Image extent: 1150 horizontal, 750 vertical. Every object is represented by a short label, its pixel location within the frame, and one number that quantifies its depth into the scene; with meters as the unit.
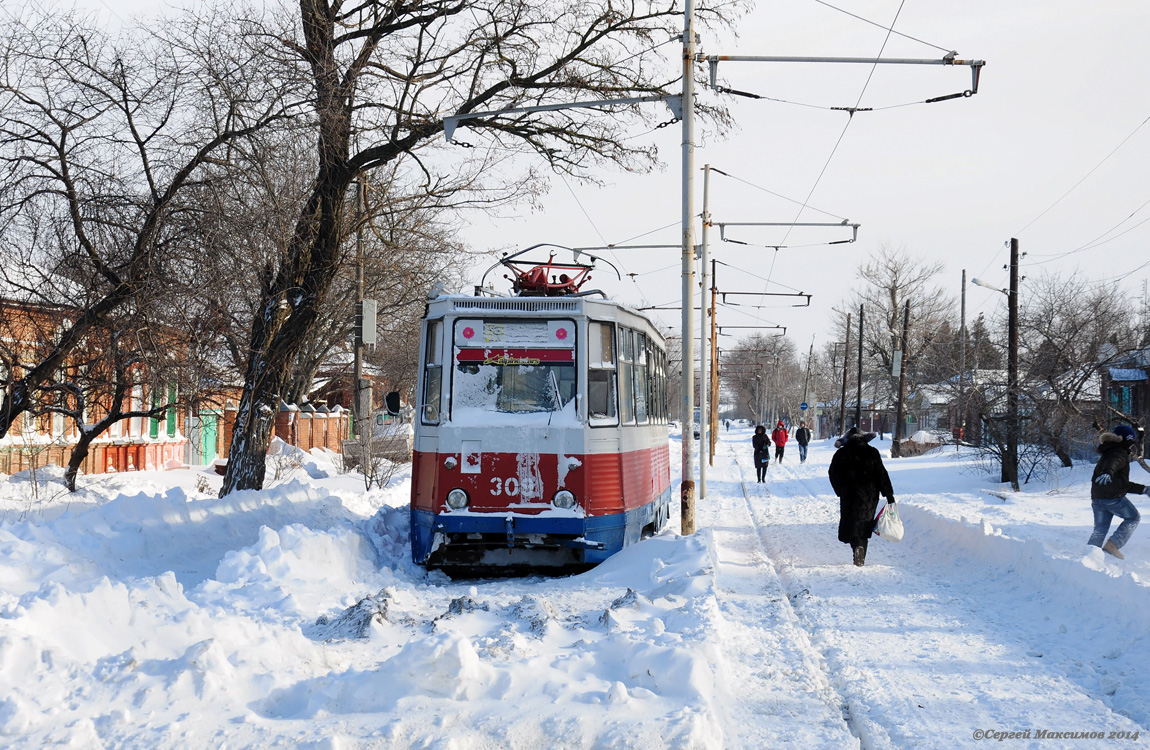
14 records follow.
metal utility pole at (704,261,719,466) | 37.09
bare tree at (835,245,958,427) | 65.00
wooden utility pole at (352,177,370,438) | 18.46
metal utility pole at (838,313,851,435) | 54.06
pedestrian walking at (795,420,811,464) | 37.47
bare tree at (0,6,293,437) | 12.46
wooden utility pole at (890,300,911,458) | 40.78
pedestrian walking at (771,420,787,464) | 35.75
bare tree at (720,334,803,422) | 108.38
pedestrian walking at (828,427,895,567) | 11.77
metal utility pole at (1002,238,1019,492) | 22.69
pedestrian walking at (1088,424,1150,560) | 11.20
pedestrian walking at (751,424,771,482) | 27.69
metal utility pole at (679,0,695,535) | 13.70
